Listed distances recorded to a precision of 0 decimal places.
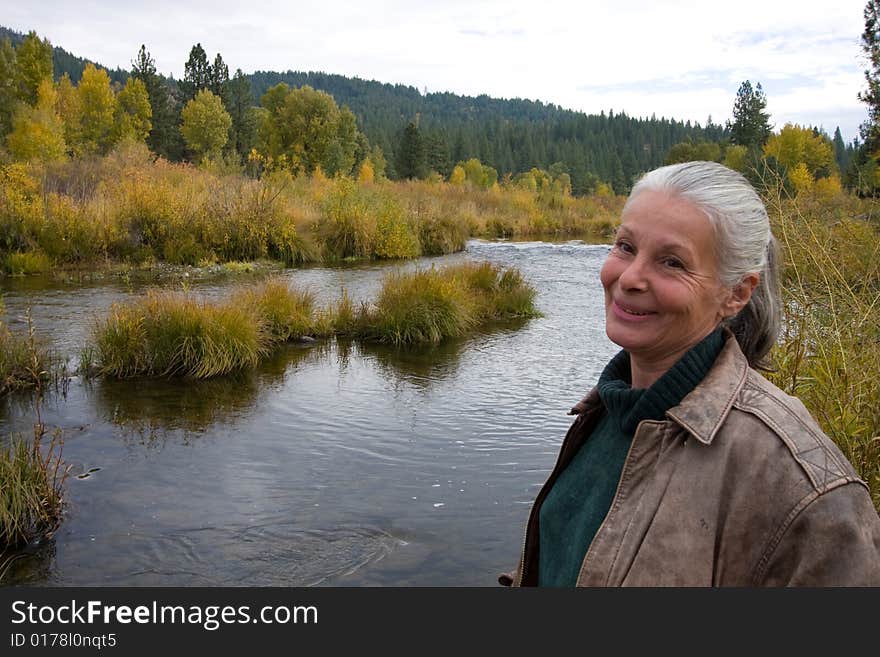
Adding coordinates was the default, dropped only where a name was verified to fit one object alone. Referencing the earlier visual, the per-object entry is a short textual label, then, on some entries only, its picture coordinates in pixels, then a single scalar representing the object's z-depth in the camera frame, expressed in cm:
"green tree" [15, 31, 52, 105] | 6097
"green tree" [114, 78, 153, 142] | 6406
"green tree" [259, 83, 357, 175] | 6172
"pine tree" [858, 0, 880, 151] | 2091
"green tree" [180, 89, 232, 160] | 6619
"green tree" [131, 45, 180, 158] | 7269
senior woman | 158
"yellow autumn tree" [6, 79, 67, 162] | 4266
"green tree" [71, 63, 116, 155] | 6200
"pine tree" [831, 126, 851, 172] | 11802
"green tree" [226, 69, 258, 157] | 7625
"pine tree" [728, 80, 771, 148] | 7825
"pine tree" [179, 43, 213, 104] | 7919
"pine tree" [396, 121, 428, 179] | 7644
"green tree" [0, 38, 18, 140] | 5541
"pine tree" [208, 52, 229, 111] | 7826
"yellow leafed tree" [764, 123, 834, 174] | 6262
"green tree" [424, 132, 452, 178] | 8463
